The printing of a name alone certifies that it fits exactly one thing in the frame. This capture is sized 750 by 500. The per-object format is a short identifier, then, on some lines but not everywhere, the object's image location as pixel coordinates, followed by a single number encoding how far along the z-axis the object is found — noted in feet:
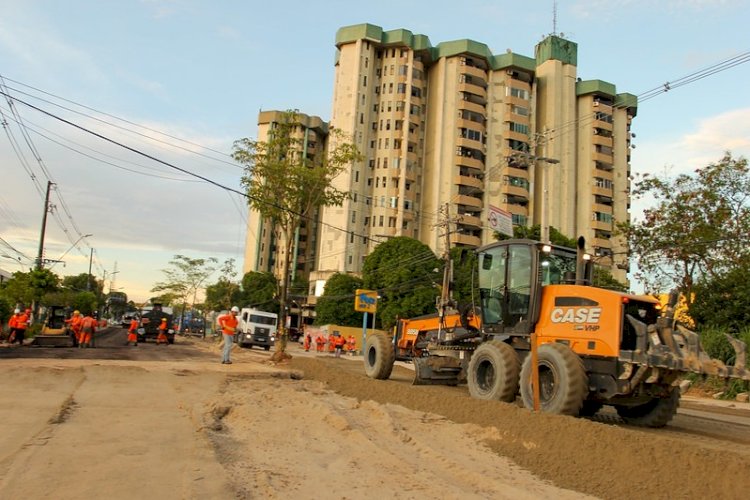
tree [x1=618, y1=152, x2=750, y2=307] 90.99
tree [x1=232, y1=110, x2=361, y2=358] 80.48
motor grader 30.71
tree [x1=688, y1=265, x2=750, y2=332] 84.23
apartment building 281.95
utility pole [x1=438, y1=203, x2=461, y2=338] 49.50
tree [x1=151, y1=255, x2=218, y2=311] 242.99
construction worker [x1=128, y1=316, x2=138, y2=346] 102.96
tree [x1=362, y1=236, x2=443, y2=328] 210.79
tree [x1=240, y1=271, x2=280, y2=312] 301.22
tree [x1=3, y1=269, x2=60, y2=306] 115.44
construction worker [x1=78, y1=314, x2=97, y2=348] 86.71
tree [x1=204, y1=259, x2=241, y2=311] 243.60
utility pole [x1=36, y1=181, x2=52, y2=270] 124.36
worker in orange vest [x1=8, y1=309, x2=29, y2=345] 84.02
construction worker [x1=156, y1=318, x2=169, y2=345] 114.88
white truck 132.57
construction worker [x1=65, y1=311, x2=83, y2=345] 88.74
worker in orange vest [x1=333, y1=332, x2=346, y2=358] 117.50
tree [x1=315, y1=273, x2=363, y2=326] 241.14
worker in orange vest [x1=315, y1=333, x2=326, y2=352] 144.25
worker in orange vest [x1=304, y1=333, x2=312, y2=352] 157.17
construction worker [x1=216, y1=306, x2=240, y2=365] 57.06
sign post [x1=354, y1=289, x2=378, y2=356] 134.31
